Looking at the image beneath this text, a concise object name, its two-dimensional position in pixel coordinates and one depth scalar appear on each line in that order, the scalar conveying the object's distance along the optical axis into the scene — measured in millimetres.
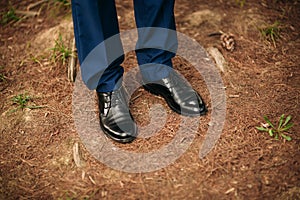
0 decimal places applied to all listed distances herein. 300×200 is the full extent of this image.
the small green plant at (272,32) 2303
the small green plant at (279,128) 1741
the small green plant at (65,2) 2605
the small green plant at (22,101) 1971
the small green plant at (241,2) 2560
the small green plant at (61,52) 2223
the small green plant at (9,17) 2601
